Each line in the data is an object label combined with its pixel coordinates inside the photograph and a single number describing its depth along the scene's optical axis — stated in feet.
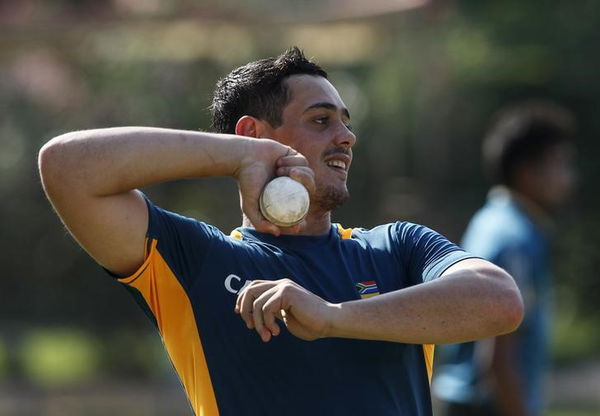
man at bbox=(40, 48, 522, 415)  23.56
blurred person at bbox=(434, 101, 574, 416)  44.34
